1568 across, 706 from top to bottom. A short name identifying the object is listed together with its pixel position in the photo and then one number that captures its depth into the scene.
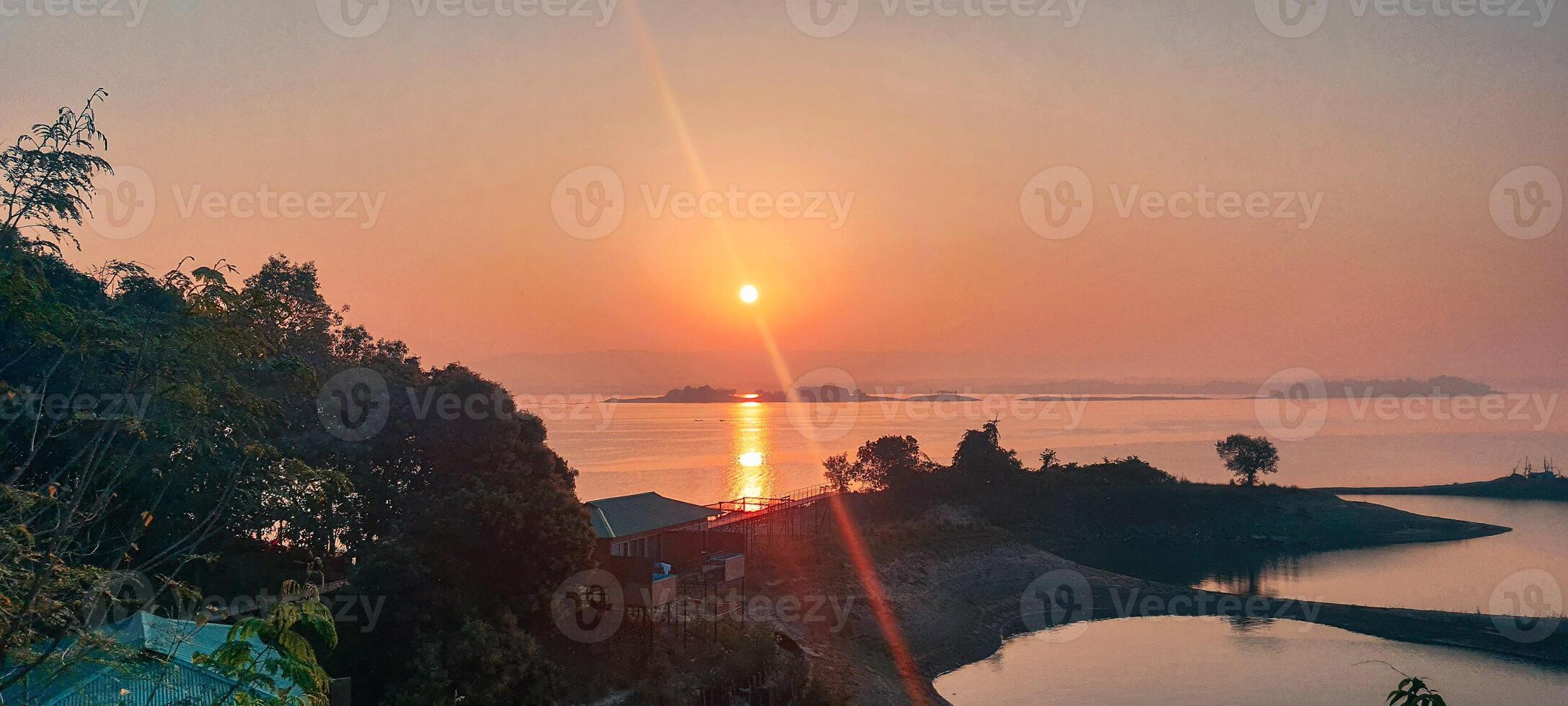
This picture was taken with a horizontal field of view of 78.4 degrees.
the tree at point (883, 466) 82.88
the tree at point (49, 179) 13.20
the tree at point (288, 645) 10.23
